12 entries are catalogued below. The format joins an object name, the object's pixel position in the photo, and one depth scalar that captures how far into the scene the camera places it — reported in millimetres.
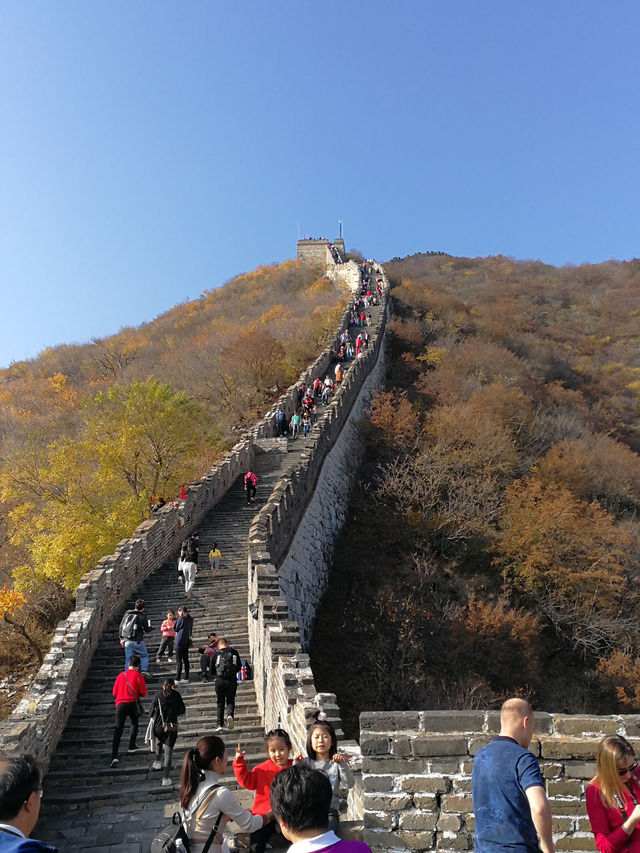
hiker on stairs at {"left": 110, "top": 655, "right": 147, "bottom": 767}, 7508
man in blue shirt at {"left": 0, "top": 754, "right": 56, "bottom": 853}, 2445
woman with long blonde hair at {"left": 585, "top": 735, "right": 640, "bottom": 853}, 3219
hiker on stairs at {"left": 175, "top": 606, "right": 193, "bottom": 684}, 9195
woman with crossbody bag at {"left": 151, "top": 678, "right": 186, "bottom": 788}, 6773
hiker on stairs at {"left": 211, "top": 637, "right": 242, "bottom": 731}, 8102
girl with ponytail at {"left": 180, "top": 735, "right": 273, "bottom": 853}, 3547
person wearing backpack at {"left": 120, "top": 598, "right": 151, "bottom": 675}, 8695
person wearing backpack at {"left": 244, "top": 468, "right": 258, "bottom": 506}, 16922
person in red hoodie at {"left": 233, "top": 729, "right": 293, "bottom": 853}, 4465
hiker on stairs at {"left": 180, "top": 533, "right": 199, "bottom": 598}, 12125
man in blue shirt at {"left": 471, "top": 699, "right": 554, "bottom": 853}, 2770
